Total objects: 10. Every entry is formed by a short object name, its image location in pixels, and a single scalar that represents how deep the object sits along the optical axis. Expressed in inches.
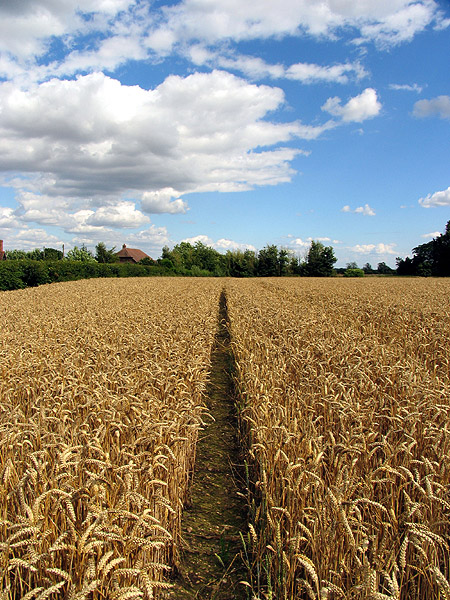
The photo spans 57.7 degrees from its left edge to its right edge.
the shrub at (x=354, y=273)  3758.9
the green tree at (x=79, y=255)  3796.8
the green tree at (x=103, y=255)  3559.1
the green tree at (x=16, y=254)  4421.0
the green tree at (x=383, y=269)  5225.4
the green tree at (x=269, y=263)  3563.0
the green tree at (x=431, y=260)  3159.5
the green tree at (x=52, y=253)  3786.9
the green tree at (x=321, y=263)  3563.0
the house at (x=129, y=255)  4495.6
